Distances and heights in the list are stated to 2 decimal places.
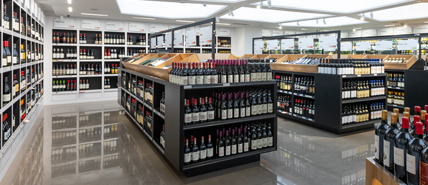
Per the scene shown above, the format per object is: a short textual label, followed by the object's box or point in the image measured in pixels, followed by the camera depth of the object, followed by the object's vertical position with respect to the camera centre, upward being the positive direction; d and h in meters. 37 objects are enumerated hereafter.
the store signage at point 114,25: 8.98 +1.83
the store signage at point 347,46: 8.07 +1.04
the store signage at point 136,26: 9.34 +1.87
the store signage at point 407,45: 6.89 +0.95
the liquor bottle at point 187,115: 2.93 -0.41
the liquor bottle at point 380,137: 1.51 -0.34
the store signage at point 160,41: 6.37 +0.91
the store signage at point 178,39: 5.20 +0.80
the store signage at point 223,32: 11.32 +2.06
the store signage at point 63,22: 8.38 +1.78
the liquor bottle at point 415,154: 1.23 -0.35
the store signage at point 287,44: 7.43 +1.02
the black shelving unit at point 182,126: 2.92 -0.59
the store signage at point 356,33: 12.90 +2.32
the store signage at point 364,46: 7.61 +0.99
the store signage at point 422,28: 10.55 +2.10
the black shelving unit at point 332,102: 4.71 -0.42
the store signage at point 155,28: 9.71 +1.90
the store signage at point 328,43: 6.20 +0.88
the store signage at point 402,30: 11.00 +2.13
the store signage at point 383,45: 7.46 +1.00
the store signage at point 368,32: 12.16 +2.26
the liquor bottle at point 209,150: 3.11 -0.85
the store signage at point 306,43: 6.81 +0.96
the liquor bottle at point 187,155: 2.96 -0.87
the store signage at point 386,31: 11.52 +2.17
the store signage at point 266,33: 11.97 +2.15
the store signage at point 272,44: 8.12 +1.09
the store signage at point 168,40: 5.76 +0.87
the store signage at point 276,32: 12.41 +2.24
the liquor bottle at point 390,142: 1.41 -0.34
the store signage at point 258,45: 8.77 +1.17
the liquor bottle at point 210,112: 3.09 -0.39
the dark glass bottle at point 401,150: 1.31 -0.35
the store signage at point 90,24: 8.67 +1.81
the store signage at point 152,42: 6.90 +0.97
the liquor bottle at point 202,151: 3.07 -0.85
